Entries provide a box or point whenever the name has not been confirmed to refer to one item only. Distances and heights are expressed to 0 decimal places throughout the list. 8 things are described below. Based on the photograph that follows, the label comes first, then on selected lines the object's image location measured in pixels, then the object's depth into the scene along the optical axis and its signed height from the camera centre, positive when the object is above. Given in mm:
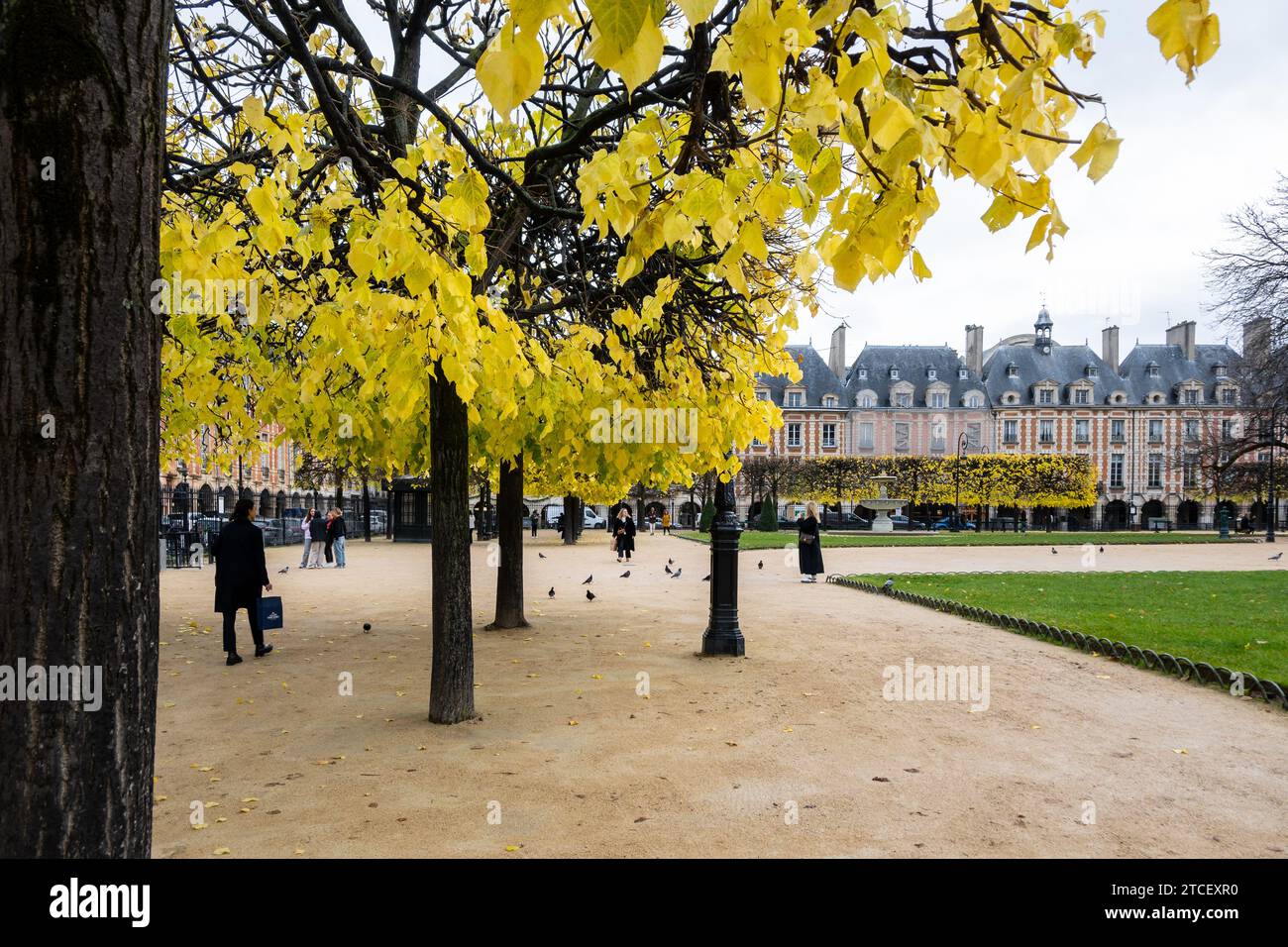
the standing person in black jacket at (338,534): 24203 -1434
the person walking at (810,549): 18984 -1487
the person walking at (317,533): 24892 -1480
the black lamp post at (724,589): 9867 -1260
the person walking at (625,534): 26453 -1604
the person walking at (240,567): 9875 -972
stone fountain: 50250 -1546
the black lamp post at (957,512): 54197 -1976
